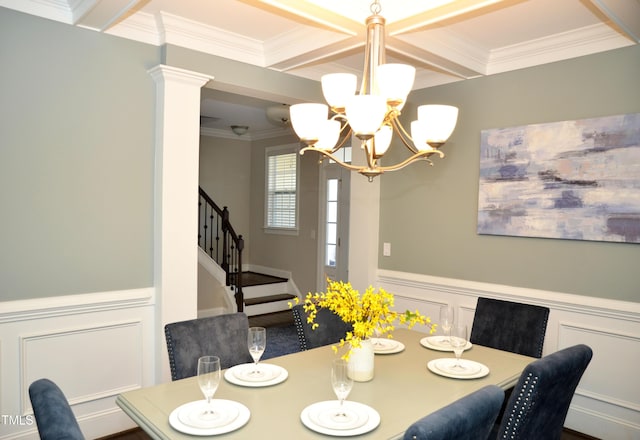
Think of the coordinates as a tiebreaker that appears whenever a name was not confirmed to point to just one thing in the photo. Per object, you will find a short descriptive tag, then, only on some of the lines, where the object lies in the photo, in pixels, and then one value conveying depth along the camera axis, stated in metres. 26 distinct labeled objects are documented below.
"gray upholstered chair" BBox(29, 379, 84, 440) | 1.18
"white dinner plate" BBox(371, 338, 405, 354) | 2.46
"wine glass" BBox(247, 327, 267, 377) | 2.02
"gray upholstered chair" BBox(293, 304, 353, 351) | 2.66
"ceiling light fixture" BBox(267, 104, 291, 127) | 5.22
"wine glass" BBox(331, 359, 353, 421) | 1.61
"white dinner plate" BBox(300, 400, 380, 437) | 1.55
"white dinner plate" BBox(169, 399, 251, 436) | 1.53
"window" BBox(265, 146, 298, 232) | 7.30
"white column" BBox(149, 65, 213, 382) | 3.11
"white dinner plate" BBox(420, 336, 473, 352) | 2.54
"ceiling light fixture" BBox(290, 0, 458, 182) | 1.96
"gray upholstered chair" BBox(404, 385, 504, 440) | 1.15
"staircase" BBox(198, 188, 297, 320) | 6.18
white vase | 2.05
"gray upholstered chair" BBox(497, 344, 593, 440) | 1.64
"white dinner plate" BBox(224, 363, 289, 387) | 1.97
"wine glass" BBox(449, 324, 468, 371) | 2.15
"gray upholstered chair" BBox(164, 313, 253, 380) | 2.25
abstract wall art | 2.96
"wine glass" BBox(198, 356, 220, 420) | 1.58
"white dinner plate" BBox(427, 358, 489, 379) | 2.11
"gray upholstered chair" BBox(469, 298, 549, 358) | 2.68
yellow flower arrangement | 1.98
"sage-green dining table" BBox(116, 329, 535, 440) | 1.59
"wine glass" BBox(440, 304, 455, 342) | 2.27
